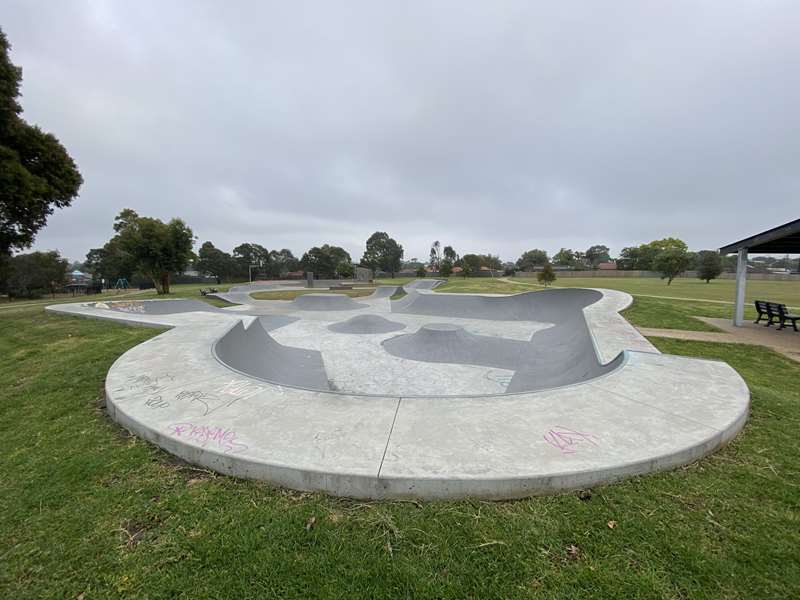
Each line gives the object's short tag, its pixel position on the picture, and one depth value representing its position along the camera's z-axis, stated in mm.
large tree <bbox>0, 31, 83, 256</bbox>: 10047
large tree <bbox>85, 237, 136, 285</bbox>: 57750
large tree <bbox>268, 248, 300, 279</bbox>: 77000
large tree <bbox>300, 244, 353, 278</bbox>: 73562
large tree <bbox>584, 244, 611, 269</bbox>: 130875
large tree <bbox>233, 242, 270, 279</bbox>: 72875
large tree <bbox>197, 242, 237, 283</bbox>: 69562
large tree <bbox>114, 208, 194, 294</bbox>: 25641
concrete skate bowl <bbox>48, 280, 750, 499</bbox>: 2598
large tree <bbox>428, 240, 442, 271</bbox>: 115625
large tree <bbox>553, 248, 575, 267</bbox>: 108431
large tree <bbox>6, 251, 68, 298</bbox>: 42438
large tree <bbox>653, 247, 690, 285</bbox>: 45094
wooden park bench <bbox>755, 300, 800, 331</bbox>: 9586
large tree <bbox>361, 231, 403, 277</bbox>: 91125
